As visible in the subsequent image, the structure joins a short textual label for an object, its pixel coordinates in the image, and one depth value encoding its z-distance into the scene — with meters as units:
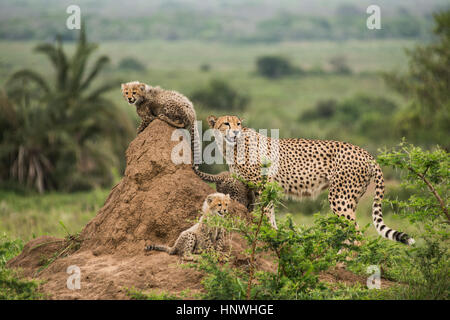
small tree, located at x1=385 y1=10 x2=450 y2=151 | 24.72
